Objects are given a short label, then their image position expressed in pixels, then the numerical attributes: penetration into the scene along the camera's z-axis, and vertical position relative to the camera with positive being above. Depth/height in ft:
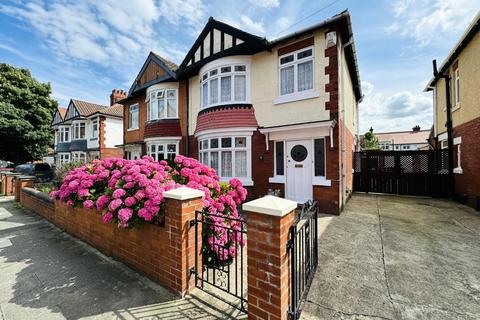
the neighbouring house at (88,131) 63.41 +10.64
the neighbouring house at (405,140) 150.90 +15.21
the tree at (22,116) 58.49 +13.87
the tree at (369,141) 107.24 +10.04
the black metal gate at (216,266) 9.34 -5.40
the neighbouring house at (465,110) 24.36 +6.44
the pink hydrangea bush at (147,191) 10.71 -1.66
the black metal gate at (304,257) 7.54 -4.38
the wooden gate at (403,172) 31.42 -1.82
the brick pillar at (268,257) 6.96 -3.22
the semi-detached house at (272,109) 23.08 +6.94
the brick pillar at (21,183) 31.58 -2.77
